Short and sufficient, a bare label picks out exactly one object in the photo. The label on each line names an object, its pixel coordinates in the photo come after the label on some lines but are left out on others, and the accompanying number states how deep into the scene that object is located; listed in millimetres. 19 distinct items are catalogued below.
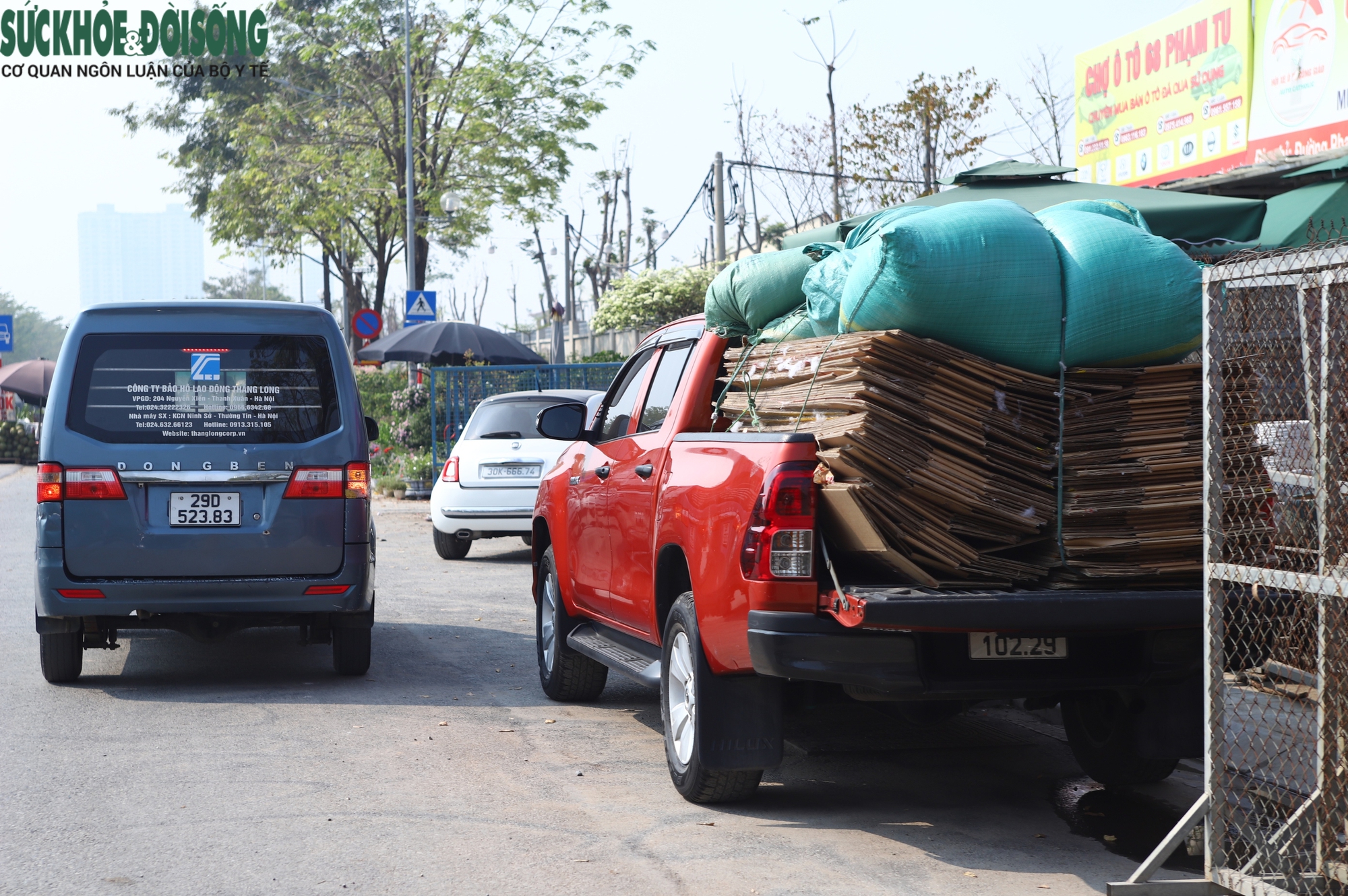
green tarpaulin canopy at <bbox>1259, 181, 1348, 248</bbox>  9547
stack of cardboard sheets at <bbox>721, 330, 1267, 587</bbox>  4578
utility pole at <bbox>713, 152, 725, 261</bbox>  24969
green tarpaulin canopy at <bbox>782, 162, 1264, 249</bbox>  9359
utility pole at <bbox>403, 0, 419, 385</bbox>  28406
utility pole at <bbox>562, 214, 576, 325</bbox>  58750
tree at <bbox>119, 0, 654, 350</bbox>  31594
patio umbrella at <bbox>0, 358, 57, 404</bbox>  34781
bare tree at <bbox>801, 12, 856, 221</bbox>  27297
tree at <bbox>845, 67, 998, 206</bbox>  25203
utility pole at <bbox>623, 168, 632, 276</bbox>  58000
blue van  7211
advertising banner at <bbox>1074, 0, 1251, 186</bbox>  17406
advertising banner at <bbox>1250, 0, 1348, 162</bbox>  15453
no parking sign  25484
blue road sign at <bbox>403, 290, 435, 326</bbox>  25750
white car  13664
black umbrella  23953
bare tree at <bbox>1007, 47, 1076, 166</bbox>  27469
